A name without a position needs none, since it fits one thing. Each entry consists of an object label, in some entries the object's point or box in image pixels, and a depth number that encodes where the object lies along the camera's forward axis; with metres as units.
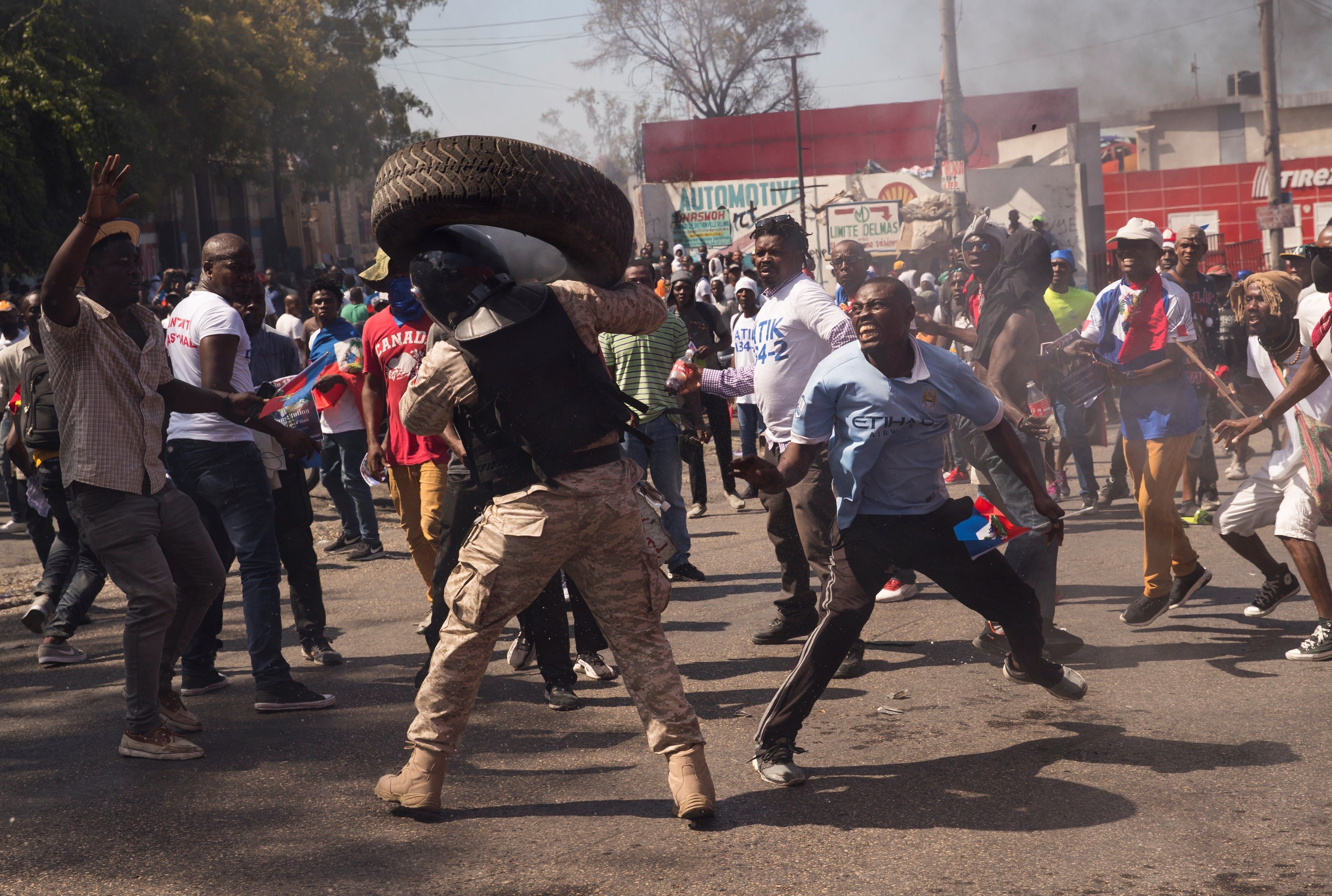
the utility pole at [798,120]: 35.00
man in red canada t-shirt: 5.80
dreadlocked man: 5.39
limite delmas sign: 26.09
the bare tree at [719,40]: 58.00
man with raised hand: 4.40
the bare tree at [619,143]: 62.12
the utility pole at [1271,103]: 23.84
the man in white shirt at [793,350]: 5.64
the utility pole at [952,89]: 19.73
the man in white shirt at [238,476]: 5.21
